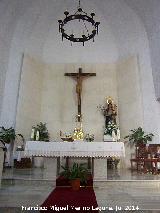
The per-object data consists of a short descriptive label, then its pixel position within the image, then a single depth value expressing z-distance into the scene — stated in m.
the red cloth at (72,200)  2.93
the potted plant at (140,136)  9.14
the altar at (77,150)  6.05
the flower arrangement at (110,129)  7.67
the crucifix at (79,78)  10.78
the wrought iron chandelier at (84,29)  12.08
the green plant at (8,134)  9.16
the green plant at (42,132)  9.85
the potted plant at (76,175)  4.25
